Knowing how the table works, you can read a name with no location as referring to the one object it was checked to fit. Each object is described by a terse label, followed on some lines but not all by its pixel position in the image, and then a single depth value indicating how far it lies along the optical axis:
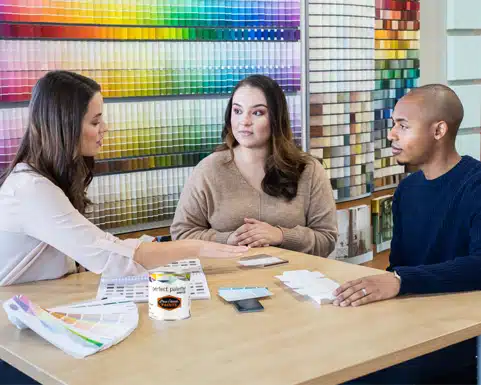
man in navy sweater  2.46
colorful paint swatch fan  1.98
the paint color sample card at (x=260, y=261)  2.89
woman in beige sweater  3.56
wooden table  1.81
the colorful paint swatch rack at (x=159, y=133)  4.02
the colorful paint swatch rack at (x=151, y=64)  3.63
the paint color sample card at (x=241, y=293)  2.41
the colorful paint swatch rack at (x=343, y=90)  4.78
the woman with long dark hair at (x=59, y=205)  2.59
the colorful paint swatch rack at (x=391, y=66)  5.32
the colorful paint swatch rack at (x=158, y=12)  3.65
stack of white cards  2.38
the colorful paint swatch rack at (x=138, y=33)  3.62
